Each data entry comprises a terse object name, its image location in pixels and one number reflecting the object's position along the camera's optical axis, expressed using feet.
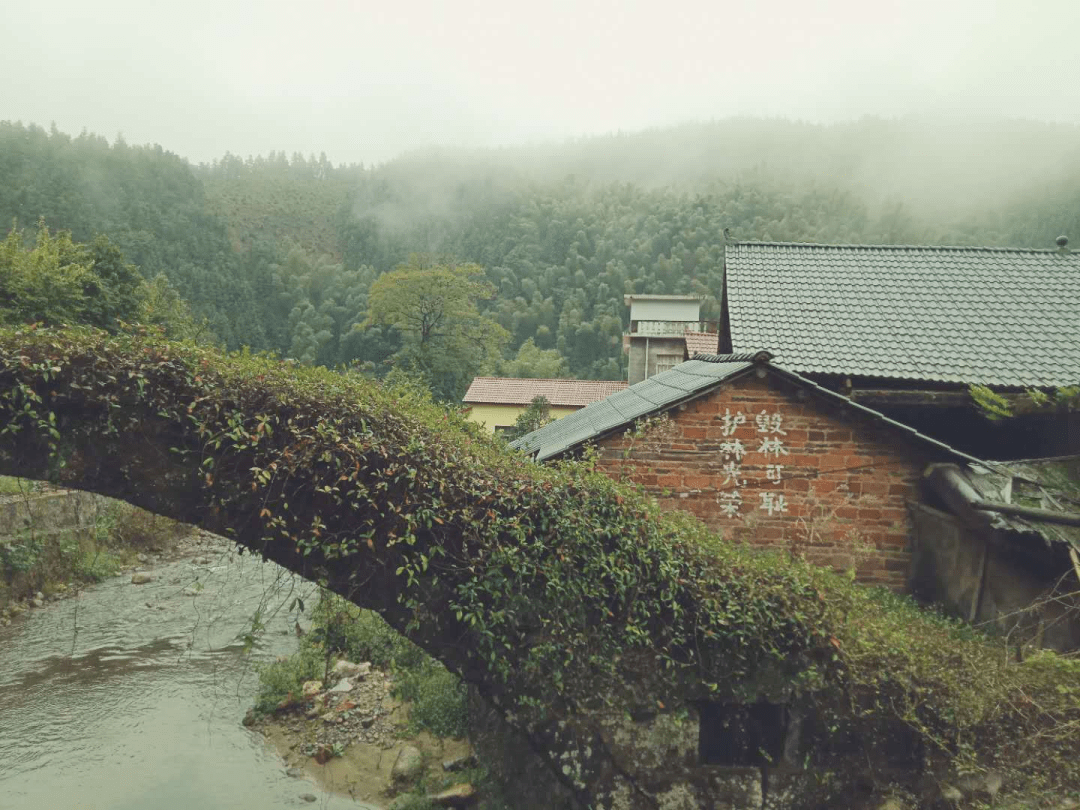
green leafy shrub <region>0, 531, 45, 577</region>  38.52
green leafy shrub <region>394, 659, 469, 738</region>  24.56
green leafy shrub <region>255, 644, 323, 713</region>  27.94
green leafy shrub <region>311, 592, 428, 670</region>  29.09
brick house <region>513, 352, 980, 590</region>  22.39
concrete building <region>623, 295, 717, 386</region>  109.40
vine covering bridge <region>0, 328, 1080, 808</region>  13.44
